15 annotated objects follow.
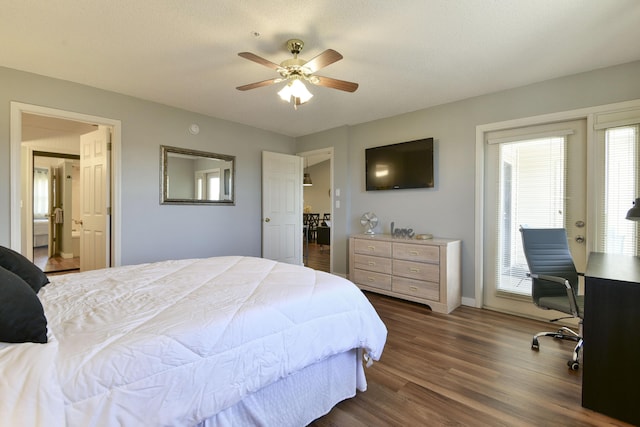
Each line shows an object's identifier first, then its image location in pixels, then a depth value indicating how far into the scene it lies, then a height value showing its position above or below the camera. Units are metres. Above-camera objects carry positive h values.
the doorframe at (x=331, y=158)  4.74 +0.85
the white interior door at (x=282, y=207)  4.68 +0.06
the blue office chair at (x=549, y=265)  2.50 -0.47
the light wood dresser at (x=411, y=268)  3.26 -0.69
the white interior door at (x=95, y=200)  3.41 +0.13
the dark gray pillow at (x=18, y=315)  0.95 -0.35
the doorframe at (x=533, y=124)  2.71 +0.58
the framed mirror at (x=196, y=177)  3.76 +0.46
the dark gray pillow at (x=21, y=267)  1.51 -0.30
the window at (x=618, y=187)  2.57 +0.22
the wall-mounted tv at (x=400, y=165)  3.74 +0.62
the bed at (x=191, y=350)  0.87 -0.51
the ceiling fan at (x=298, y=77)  2.17 +1.05
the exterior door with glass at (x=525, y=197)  2.88 +0.15
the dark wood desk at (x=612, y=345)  1.59 -0.74
